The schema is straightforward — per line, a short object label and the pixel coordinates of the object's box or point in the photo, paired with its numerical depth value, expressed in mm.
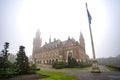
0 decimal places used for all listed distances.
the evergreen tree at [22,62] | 12831
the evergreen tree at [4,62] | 9937
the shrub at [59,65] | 25870
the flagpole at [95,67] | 13209
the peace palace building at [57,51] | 37499
